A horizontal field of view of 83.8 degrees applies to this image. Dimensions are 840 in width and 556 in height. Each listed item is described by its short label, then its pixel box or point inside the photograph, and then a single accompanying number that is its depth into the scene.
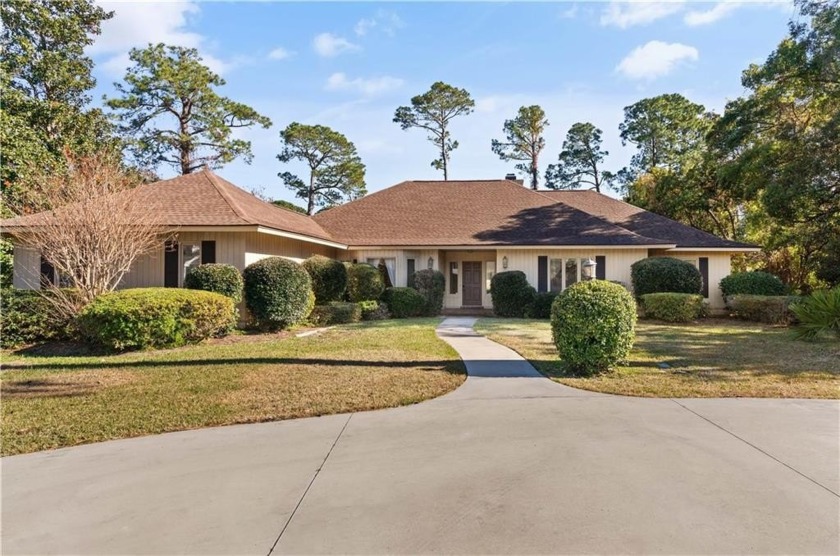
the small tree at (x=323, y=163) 39.53
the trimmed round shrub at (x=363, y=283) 17.41
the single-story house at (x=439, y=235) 14.56
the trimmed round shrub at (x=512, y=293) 17.92
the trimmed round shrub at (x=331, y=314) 15.47
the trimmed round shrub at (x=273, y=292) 13.47
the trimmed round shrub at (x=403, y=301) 17.61
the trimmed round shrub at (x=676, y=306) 16.16
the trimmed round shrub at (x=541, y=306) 17.45
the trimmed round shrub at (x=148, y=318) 10.25
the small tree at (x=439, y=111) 37.12
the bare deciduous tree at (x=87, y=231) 11.41
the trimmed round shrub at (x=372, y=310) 16.94
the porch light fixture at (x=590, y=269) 9.75
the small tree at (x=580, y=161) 43.00
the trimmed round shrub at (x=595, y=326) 7.59
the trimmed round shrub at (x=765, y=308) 15.41
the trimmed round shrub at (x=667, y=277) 17.30
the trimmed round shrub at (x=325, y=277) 16.12
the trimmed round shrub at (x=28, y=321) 11.17
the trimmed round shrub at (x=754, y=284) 17.59
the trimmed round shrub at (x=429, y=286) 18.34
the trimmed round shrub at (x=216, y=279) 12.84
